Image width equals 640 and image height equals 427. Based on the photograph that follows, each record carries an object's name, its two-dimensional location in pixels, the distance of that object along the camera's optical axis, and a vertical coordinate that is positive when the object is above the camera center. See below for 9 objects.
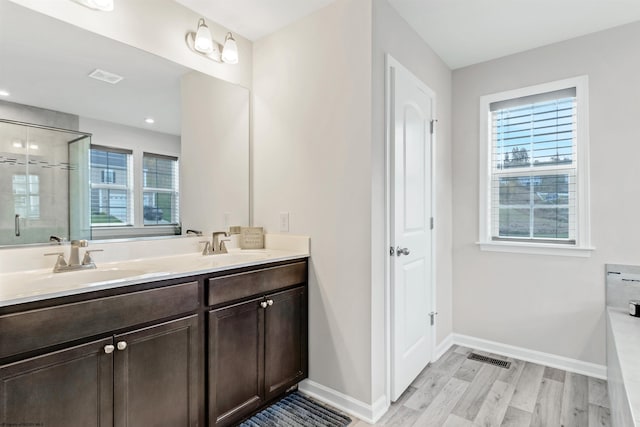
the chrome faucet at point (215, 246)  2.16 -0.21
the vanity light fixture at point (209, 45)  2.03 +1.08
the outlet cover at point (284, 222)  2.27 -0.05
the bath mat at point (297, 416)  1.81 -1.14
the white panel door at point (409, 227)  2.04 -0.09
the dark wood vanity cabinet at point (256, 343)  1.66 -0.71
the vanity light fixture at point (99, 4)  1.61 +1.03
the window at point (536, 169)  2.43 +0.35
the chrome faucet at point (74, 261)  1.55 -0.22
